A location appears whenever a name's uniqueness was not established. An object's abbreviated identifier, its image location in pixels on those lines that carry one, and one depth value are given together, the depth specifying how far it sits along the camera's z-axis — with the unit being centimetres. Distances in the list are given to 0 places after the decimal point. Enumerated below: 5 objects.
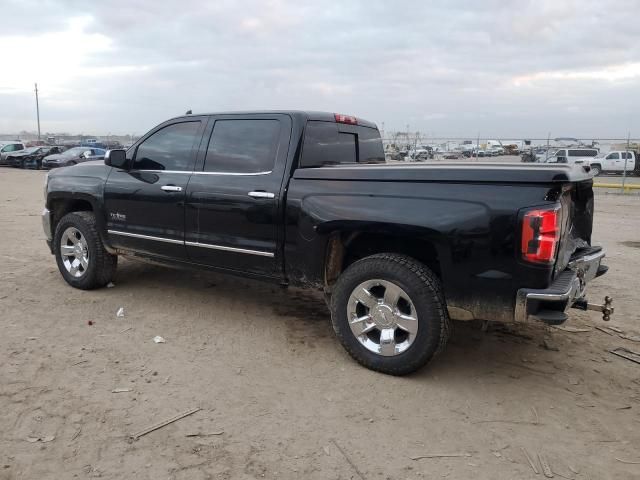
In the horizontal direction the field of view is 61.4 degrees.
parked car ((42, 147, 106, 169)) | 2889
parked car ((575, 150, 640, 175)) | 3291
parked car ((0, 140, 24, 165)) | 3444
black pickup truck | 334
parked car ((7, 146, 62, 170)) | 3191
